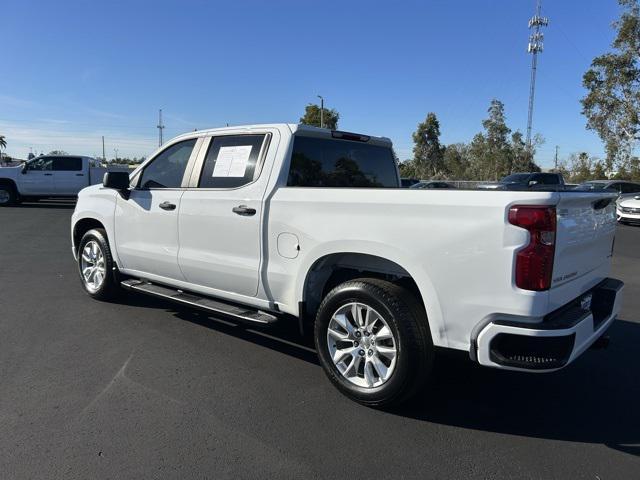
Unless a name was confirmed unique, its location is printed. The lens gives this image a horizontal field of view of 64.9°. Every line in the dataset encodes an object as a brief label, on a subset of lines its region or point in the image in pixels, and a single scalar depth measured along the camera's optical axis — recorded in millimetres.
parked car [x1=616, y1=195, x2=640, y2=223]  17375
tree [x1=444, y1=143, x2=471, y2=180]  63562
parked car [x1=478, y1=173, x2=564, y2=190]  18172
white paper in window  4316
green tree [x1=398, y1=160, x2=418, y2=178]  55662
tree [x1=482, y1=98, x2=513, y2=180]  51094
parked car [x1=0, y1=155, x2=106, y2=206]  19141
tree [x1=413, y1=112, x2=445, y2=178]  54938
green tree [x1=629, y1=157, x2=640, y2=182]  33712
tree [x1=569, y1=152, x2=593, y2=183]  49656
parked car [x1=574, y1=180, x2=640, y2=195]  19373
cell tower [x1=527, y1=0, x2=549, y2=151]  45750
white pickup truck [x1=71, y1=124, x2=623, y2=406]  2801
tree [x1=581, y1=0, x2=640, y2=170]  29078
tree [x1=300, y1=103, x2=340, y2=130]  41128
